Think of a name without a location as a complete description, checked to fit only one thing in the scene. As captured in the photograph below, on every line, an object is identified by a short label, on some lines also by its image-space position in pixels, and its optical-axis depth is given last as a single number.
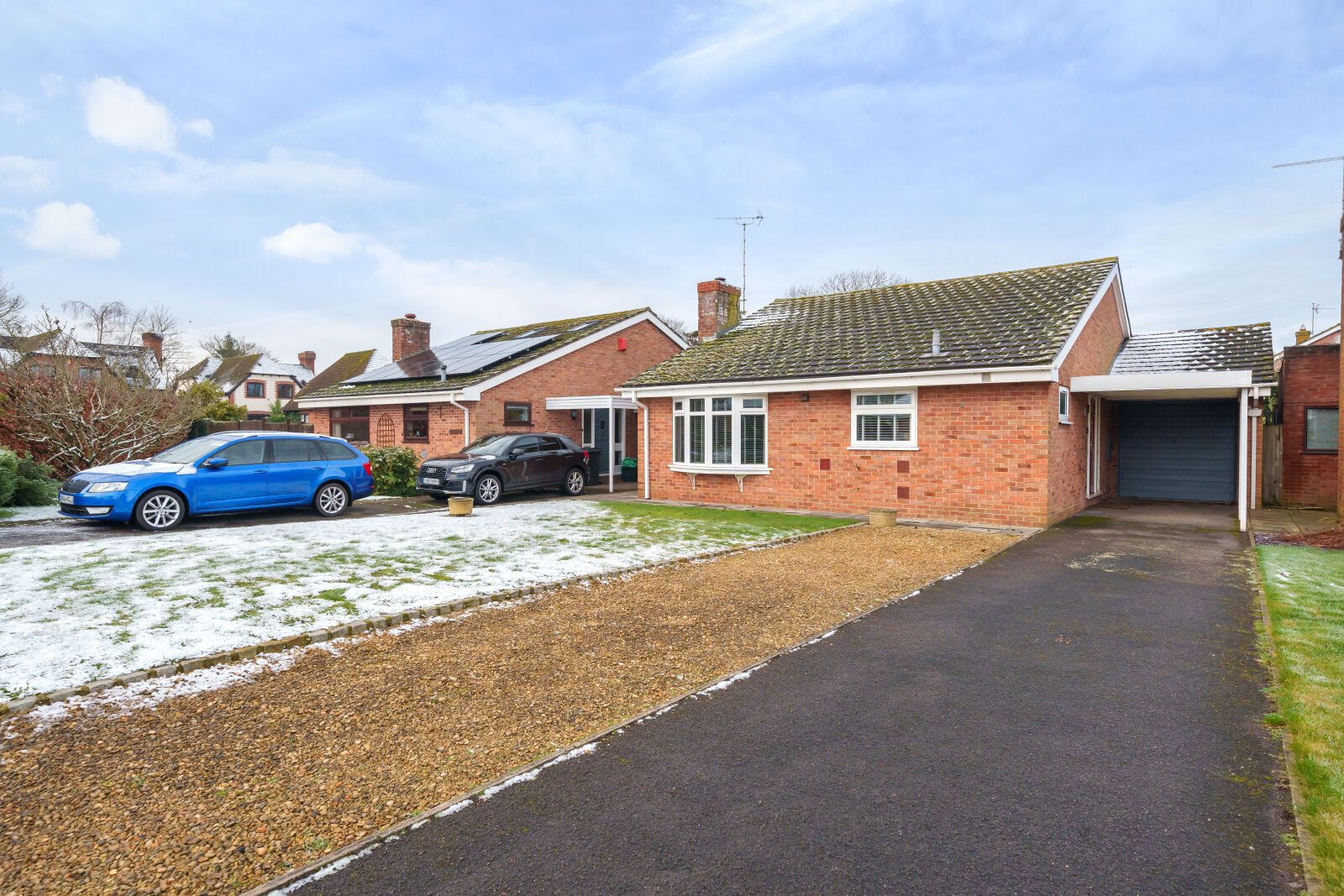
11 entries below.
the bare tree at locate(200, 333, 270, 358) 59.94
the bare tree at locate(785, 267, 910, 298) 42.62
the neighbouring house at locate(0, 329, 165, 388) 15.73
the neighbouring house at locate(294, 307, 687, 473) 18.23
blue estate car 10.21
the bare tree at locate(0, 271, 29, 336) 16.50
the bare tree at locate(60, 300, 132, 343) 19.62
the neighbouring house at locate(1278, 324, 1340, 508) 15.00
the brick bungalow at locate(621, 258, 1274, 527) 11.71
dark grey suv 14.46
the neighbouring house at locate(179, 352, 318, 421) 50.72
